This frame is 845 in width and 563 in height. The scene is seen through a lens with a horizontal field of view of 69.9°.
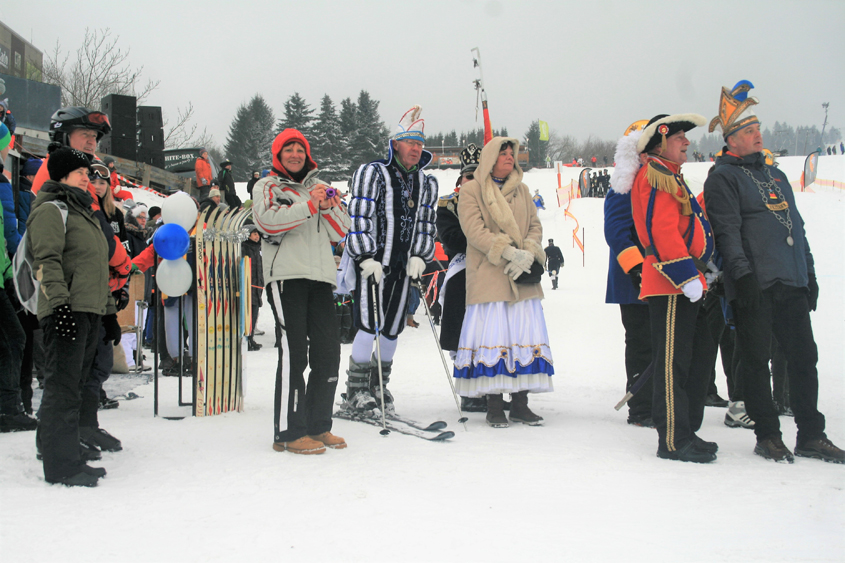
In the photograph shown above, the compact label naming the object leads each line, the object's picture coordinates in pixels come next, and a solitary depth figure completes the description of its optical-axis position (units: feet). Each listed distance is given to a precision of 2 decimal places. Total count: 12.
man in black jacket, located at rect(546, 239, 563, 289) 56.90
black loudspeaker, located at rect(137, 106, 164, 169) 57.88
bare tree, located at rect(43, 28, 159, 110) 77.20
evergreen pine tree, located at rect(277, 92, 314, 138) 154.81
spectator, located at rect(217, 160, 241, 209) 48.91
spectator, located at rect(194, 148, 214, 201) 49.90
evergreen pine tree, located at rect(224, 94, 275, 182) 174.19
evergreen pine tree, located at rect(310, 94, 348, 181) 155.72
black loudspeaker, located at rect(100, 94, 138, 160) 52.70
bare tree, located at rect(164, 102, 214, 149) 90.99
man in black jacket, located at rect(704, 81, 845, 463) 11.65
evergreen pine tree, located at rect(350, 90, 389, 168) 164.55
